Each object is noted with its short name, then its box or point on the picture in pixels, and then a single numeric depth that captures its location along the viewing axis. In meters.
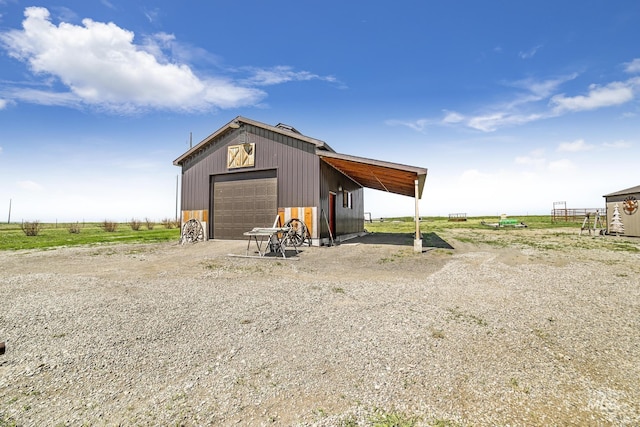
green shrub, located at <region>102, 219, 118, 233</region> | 27.80
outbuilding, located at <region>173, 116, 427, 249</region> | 12.82
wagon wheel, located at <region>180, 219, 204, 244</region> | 14.65
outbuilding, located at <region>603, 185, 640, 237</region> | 16.41
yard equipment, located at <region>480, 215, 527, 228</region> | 28.28
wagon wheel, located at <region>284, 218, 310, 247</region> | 12.58
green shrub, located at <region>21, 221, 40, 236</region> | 22.74
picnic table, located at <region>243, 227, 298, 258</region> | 9.95
